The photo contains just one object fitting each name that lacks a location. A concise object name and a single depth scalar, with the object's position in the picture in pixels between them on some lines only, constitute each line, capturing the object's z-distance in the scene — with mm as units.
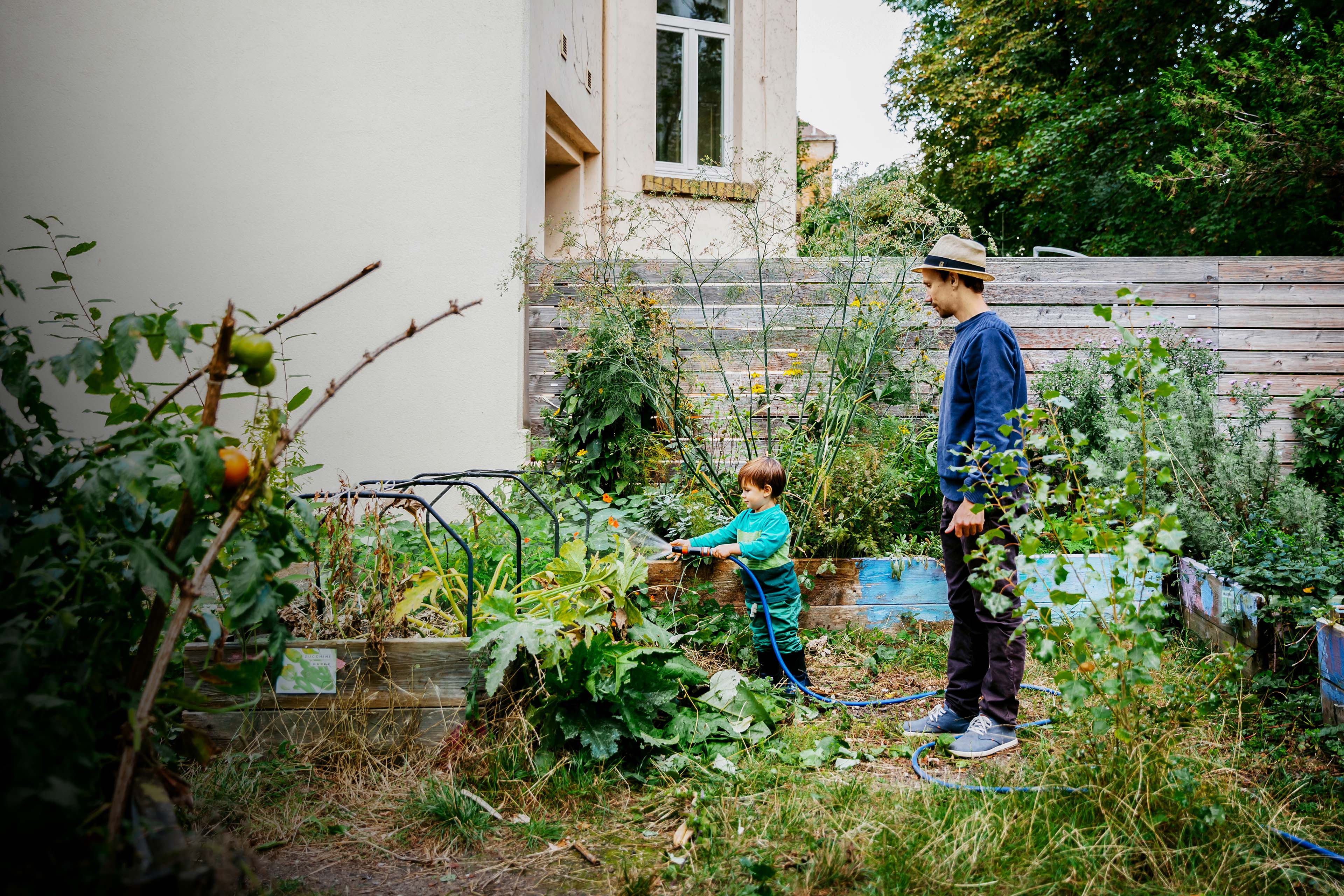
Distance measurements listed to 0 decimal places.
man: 2713
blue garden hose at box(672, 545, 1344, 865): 2020
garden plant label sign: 2639
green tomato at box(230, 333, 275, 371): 1236
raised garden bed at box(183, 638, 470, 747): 2668
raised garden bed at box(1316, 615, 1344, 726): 2613
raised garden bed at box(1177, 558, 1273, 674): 3084
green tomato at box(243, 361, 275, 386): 1275
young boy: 3346
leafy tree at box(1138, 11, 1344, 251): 6121
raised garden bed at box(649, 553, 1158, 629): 4023
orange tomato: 1393
